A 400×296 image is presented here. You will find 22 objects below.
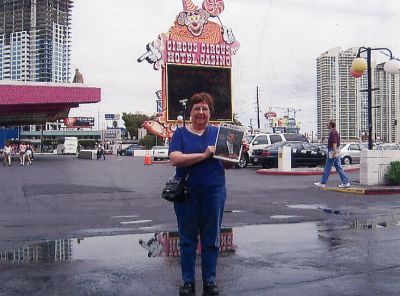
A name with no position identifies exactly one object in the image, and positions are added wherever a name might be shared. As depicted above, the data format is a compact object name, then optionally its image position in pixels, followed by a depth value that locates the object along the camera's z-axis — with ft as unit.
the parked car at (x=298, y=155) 89.40
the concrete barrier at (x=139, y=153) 224.16
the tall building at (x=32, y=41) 401.49
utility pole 254.80
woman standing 16.55
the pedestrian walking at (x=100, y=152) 163.26
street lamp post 58.65
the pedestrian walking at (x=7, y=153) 115.38
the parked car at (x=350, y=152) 109.29
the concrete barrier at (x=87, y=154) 173.13
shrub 52.95
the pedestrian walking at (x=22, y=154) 117.91
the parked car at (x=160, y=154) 167.45
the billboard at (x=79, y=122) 474.08
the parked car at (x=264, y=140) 96.85
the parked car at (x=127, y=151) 236.88
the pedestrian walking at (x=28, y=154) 122.31
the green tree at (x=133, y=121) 416.09
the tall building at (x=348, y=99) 221.87
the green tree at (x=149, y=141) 340.33
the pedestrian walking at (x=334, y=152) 52.47
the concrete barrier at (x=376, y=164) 54.19
